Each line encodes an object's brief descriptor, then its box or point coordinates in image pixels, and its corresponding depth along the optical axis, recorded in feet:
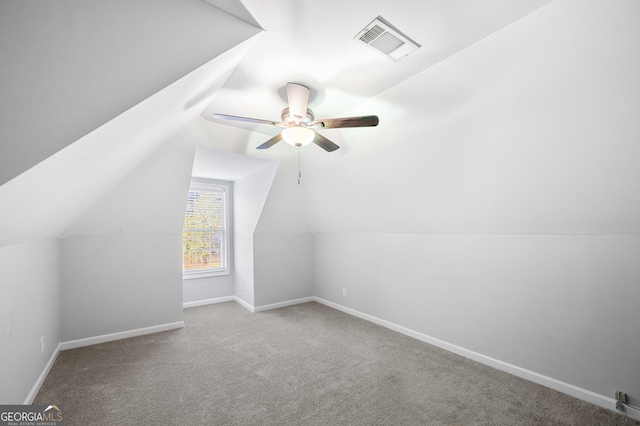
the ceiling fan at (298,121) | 7.54
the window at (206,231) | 16.31
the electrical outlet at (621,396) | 6.41
